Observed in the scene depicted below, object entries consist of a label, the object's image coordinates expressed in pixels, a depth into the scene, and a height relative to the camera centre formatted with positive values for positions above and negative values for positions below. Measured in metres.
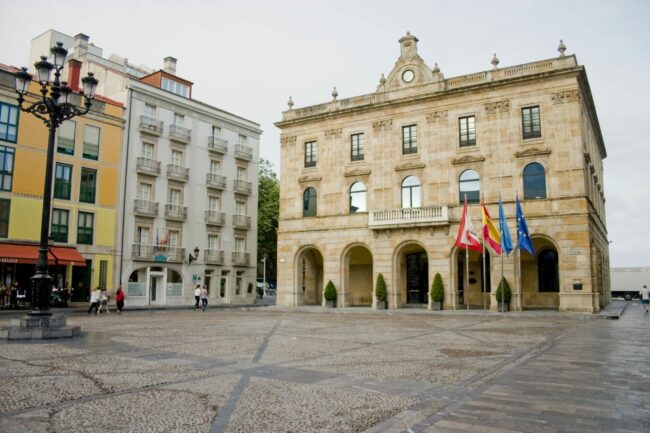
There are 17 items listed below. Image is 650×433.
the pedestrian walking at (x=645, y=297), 30.83 -1.23
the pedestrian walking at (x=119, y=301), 27.50 -1.61
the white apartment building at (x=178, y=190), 37.75 +6.62
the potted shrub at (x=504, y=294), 28.58 -1.06
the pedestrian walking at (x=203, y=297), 33.09 -1.66
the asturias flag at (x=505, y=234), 27.59 +2.21
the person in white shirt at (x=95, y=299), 26.88 -1.49
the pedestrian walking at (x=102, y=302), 27.19 -1.66
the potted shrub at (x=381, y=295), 32.44 -1.38
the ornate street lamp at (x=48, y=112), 14.19 +4.64
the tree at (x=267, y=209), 56.16 +6.91
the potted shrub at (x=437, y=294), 30.56 -1.18
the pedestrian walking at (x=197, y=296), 33.34 -1.58
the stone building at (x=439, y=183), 29.03 +5.82
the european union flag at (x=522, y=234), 27.16 +2.19
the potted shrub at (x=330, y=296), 34.25 -1.52
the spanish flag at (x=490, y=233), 27.80 +2.27
